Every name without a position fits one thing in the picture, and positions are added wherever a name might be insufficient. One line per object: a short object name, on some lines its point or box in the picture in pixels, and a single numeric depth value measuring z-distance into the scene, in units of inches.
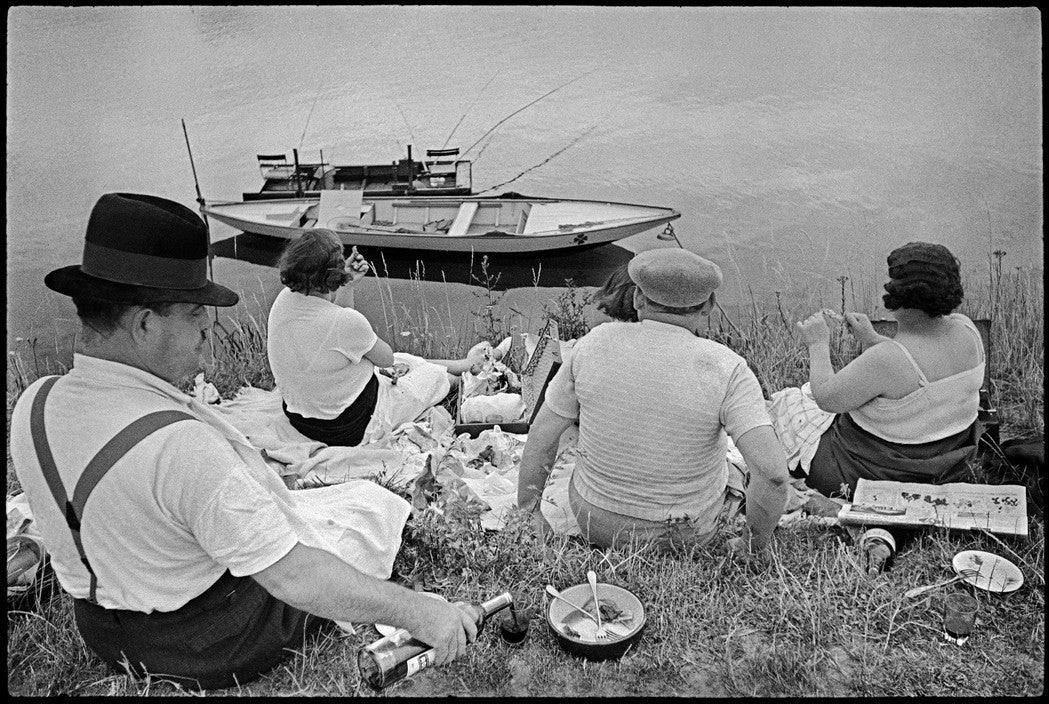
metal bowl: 86.8
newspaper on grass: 111.5
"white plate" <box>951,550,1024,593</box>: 99.2
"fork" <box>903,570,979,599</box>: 97.4
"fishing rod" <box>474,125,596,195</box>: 678.4
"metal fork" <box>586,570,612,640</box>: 91.1
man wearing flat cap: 97.0
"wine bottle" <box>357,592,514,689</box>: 73.7
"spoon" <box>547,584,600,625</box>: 93.5
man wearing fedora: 65.2
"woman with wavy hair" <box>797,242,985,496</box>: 118.6
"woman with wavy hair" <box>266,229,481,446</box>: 144.8
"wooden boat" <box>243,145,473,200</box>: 612.1
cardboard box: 159.0
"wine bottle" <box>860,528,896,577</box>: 103.5
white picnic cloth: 127.4
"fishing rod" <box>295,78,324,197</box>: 616.4
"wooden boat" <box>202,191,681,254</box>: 504.4
